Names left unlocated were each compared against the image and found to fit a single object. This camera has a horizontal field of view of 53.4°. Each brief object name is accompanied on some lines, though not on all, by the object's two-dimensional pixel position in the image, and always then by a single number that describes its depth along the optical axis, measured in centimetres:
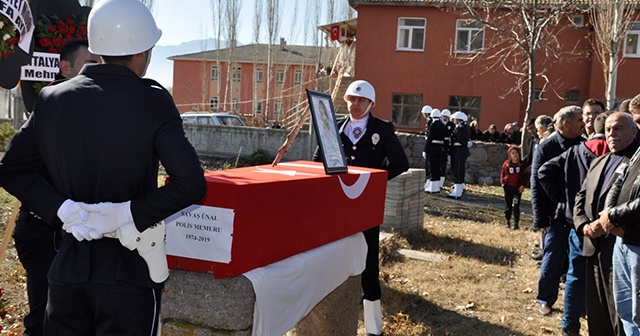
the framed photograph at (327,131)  410
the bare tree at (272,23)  4650
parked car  2342
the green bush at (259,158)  2023
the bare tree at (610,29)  2058
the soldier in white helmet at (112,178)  235
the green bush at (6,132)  643
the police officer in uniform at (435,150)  1562
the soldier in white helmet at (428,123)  1642
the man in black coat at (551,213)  610
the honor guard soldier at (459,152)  1542
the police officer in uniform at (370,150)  520
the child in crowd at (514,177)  1053
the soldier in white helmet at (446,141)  1623
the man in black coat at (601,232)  452
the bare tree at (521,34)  1748
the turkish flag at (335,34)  3188
